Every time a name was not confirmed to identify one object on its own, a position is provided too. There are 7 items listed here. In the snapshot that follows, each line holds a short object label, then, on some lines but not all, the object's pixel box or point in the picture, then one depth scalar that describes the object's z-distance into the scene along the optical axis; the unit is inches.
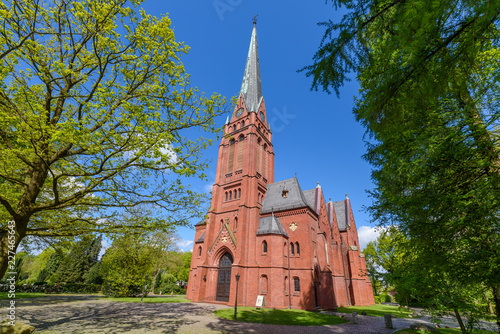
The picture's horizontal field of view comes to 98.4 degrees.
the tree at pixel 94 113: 210.2
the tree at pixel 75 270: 1510.8
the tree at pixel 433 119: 119.6
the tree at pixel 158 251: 985.8
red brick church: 848.3
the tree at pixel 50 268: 1595.7
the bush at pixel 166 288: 1584.6
